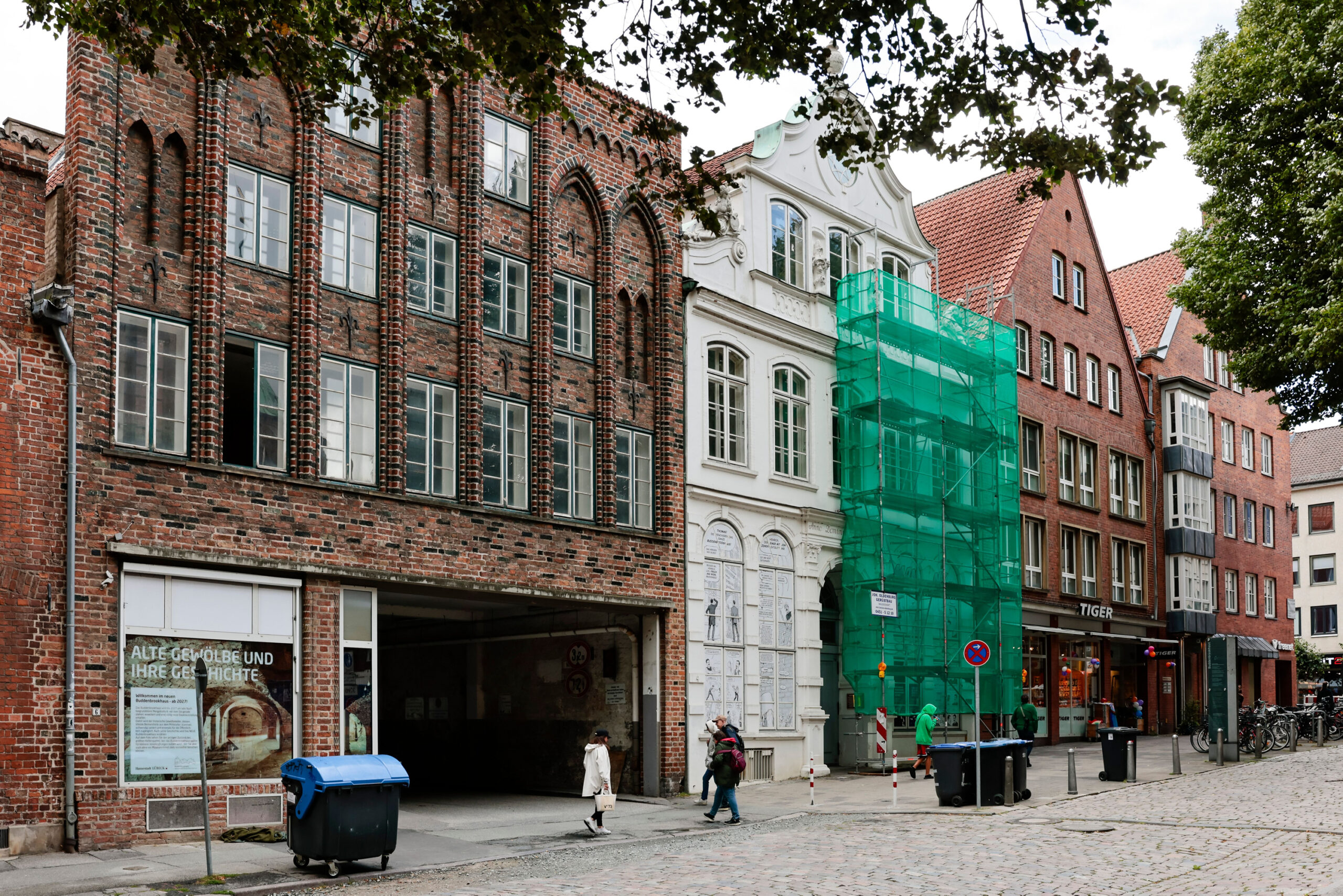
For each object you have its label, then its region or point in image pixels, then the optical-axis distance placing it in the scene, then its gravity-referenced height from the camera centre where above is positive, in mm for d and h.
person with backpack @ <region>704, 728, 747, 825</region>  19781 -2820
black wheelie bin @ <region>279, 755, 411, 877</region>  14383 -2445
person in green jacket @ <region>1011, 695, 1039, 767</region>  30172 -3227
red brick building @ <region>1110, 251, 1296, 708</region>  43406 +2458
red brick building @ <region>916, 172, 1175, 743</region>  36656 +3389
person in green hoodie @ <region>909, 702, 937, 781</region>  26625 -2999
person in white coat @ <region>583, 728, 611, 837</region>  18547 -2658
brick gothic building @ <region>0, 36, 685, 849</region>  16281 +1901
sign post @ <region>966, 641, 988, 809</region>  21172 -1249
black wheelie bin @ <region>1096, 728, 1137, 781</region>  24719 -3212
